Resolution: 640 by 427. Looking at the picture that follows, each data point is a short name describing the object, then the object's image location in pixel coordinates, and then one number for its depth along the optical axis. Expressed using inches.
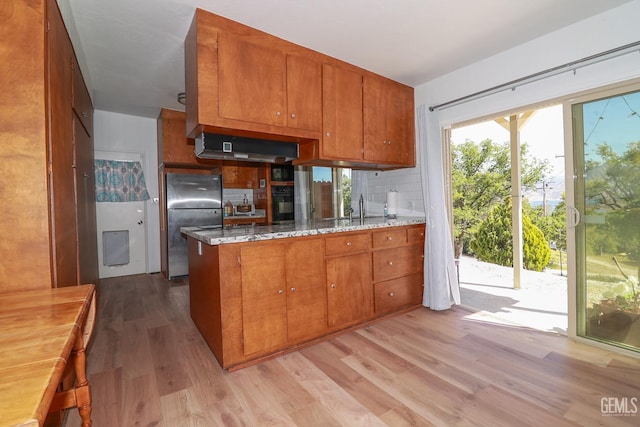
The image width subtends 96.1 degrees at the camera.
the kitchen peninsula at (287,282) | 77.7
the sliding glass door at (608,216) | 83.6
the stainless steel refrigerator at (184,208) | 170.7
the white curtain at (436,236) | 119.3
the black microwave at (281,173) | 185.2
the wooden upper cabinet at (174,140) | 165.5
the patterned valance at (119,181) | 173.6
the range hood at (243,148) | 87.0
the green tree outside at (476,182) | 203.0
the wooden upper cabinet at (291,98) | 80.3
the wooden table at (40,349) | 20.0
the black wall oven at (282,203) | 184.9
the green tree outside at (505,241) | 170.4
